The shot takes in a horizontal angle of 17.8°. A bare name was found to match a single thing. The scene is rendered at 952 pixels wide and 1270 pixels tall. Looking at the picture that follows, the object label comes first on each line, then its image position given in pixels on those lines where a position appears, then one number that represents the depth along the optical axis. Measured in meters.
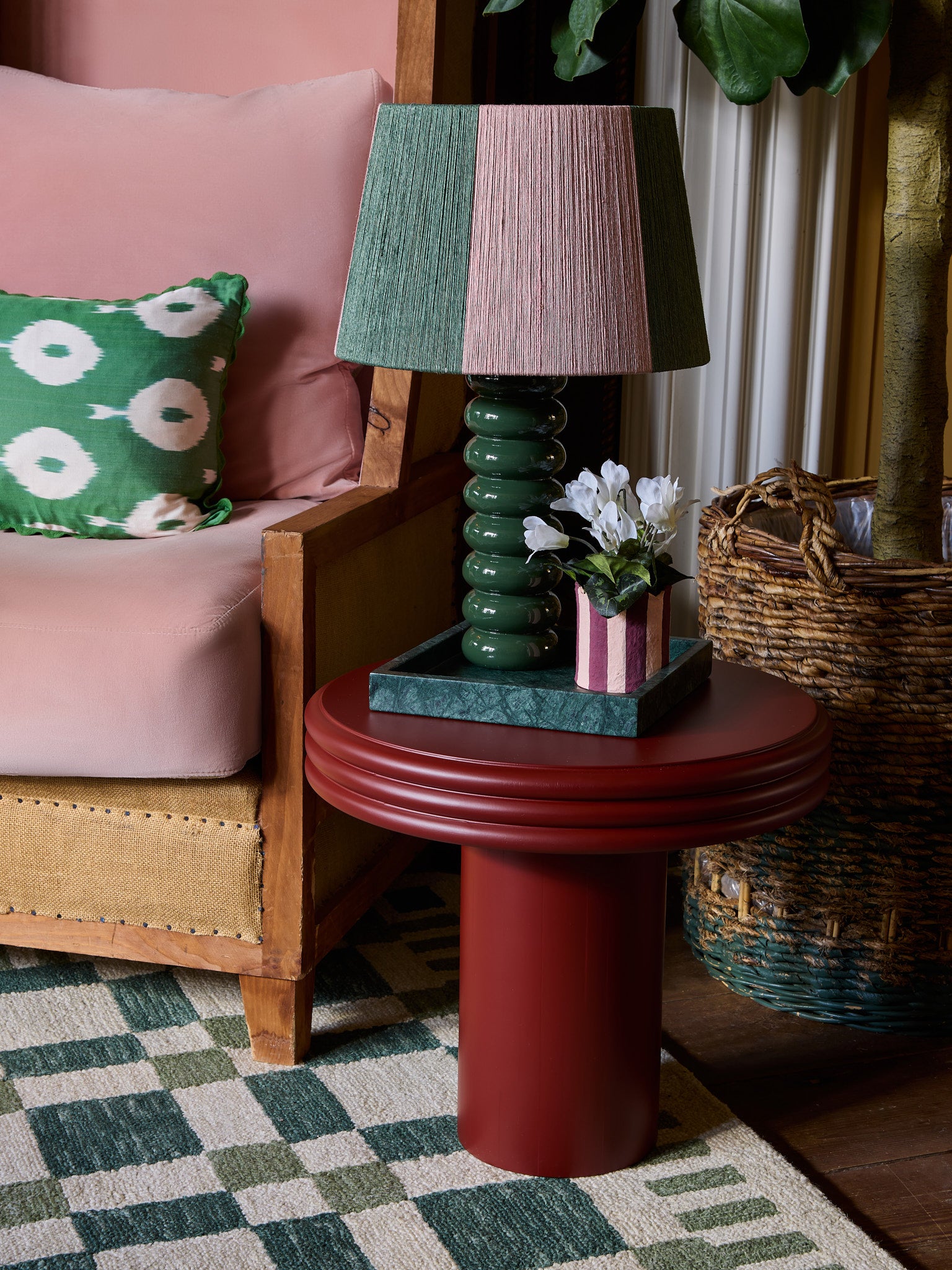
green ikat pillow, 3.26
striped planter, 2.81
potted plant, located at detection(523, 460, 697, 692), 2.81
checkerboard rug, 2.82
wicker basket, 3.11
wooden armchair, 3.06
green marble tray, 2.80
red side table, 2.72
